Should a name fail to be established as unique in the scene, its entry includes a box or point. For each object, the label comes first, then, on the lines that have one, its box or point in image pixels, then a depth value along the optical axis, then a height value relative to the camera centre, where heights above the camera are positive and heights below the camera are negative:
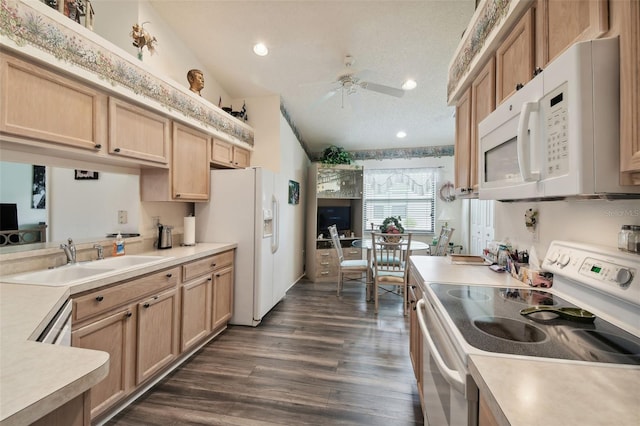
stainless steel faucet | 1.84 -0.25
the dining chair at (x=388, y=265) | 3.49 -0.68
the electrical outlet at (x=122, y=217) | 2.45 -0.03
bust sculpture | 2.90 +1.42
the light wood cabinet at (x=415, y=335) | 1.67 -0.79
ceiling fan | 2.85 +1.43
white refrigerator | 3.06 -0.14
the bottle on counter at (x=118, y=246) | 2.21 -0.26
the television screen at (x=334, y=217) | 5.26 -0.03
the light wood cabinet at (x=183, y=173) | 2.53 +0.40
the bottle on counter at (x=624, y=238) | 0.94 -0.07
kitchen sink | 1.48 -0.36
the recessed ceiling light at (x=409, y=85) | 3.35 +1.61
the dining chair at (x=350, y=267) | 3.99 -0.75
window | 5.41 +0.38
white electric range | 0.75 -0.36
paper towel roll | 2.91 -0.18
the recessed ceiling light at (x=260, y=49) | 2.99 +1.82
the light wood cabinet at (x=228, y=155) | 3.20 +0.76
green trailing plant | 5.23 +1.13
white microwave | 0.77 +0.28
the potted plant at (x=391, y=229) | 3.62 -0.18
